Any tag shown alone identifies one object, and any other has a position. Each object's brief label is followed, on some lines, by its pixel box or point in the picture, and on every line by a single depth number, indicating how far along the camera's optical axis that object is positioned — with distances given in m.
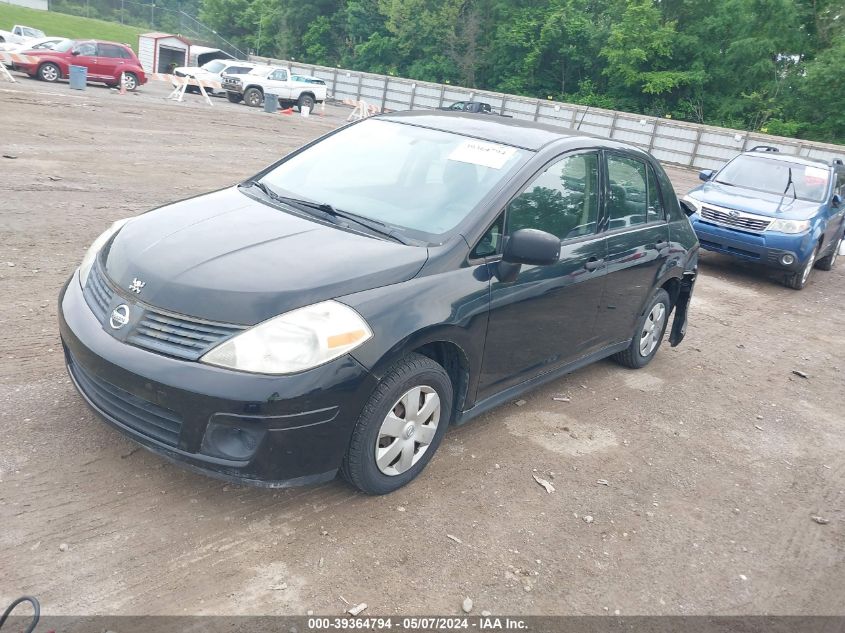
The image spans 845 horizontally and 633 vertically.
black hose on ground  2.53
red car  23.89
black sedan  3.04
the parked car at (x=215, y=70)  30.45
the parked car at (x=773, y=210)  9.70
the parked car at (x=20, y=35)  35.38
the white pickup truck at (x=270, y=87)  29.25
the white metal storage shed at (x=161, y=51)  47.41
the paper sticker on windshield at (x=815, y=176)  10.92
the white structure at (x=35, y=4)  69.45
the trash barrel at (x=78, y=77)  22.69
